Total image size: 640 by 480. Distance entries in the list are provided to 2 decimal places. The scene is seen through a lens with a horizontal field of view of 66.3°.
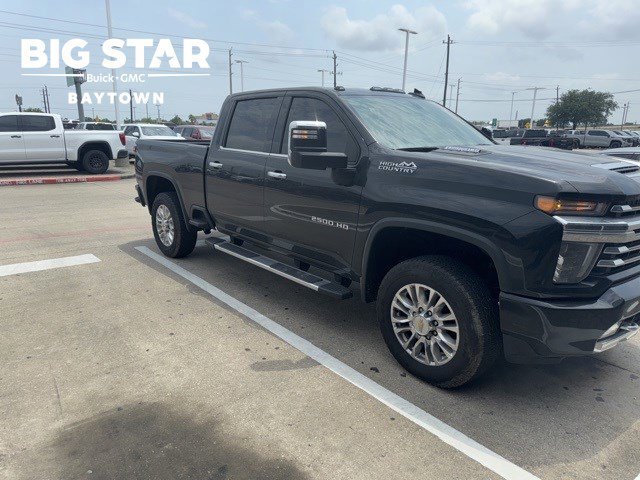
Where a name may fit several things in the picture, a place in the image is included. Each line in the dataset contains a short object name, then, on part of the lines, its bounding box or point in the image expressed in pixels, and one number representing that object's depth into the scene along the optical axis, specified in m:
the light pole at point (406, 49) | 40.12
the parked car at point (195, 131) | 20.94
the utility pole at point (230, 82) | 55.97
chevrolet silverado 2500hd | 2.64
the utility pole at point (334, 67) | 58.71
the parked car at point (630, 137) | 37.81
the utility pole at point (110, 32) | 24.16
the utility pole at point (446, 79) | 48.53
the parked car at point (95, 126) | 24.17
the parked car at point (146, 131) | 19.05
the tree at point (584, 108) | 65.62
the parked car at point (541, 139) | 33.31
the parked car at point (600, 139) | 38.03
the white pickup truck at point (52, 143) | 14.09
